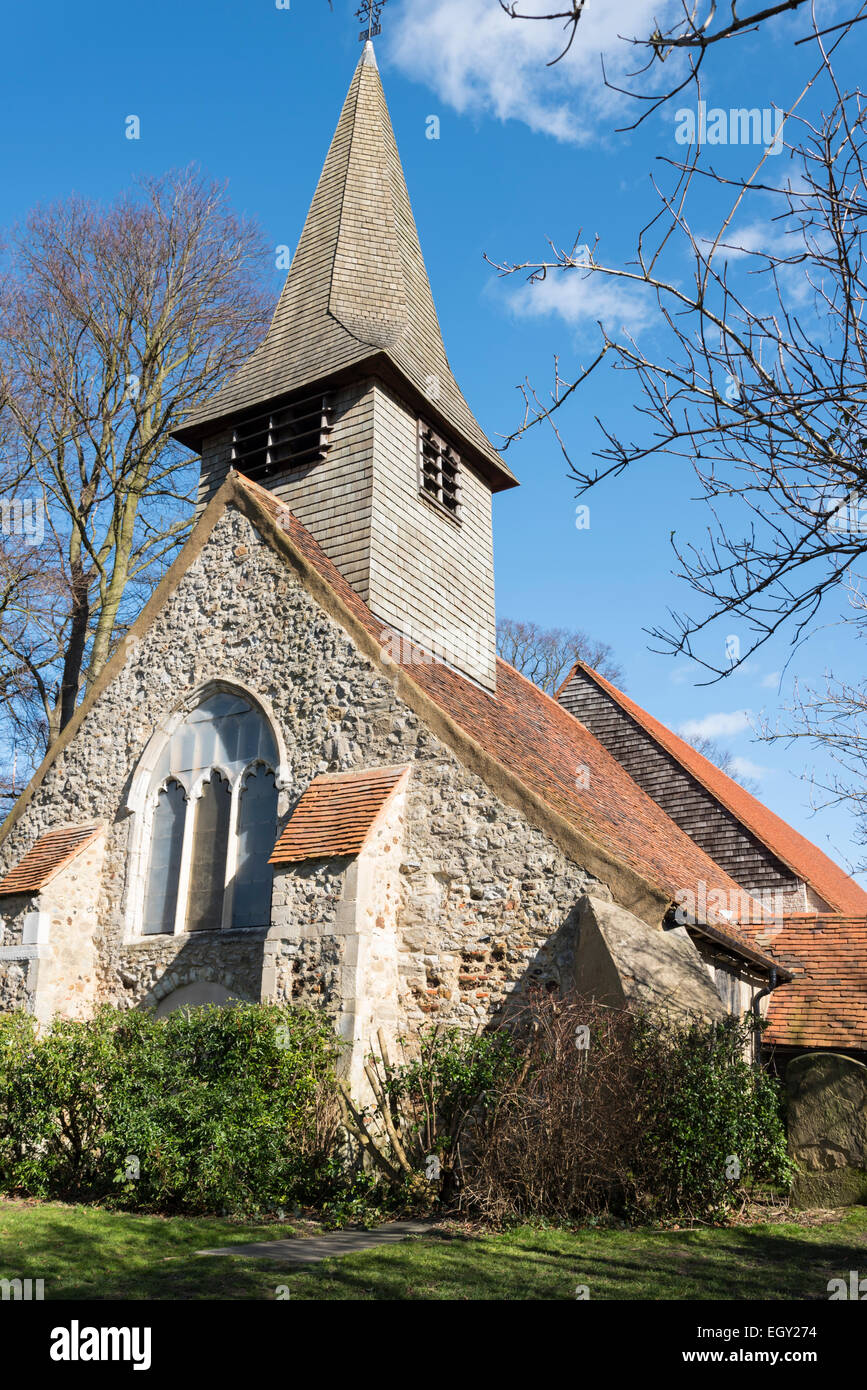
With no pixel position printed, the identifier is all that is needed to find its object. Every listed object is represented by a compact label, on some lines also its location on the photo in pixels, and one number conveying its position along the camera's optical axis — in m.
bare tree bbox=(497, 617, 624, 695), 34.34
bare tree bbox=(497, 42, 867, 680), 4.25
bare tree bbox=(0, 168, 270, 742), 19.55
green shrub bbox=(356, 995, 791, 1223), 7.91
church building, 10.05
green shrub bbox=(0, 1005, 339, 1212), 8.59
